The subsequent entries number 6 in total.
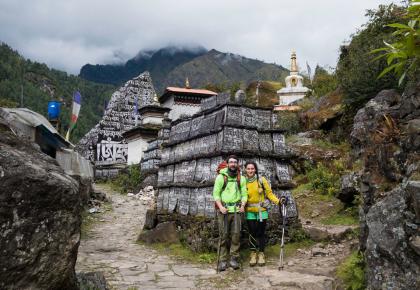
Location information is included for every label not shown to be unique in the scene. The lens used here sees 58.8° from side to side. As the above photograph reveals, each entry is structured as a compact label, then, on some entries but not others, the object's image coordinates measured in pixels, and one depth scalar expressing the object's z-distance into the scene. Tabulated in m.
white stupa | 40.98
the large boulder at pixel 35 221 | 2.52
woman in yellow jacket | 6.60
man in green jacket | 6.44
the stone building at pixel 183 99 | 30.25
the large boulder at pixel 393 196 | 3.31
